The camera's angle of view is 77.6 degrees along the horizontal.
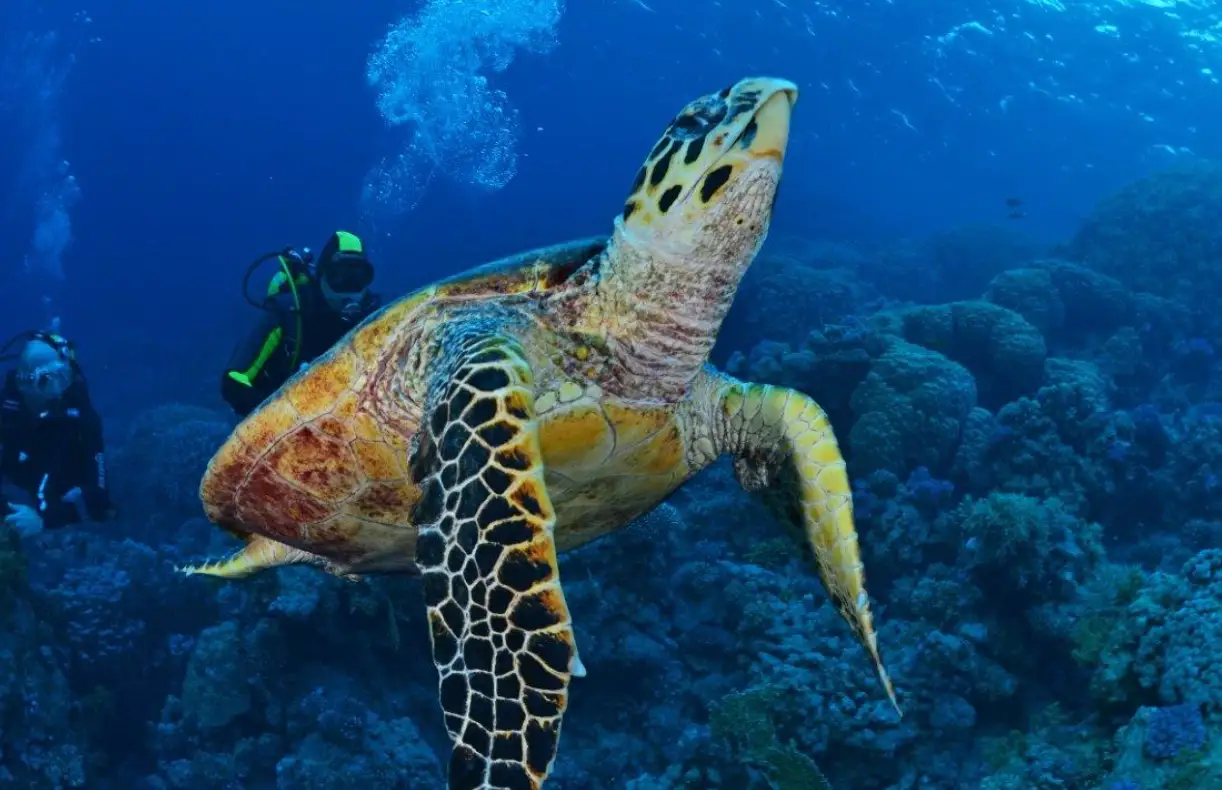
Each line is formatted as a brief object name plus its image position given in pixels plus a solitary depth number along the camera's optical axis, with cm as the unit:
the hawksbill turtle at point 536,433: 156
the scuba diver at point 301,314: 495
